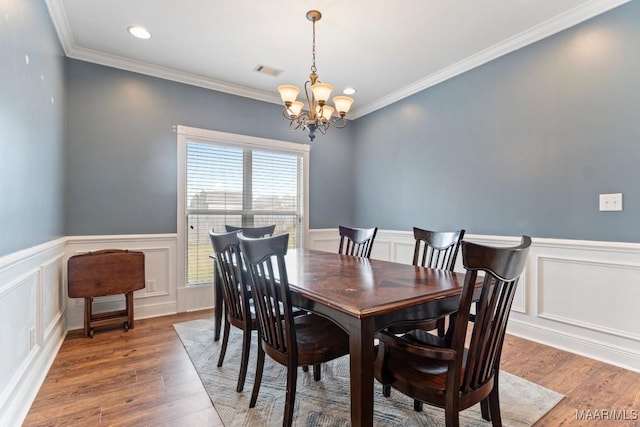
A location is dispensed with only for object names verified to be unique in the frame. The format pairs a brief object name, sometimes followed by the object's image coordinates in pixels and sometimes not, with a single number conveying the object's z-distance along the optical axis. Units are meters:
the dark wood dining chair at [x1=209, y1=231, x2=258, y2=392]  1.90
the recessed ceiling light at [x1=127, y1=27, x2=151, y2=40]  2.74
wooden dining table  1.21
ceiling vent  3.42
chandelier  2.31
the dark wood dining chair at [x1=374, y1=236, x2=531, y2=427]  1.14
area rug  1.68
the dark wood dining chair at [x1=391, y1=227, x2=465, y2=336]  2.14
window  3.66
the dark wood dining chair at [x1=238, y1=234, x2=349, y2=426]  1.52
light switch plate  2.33
